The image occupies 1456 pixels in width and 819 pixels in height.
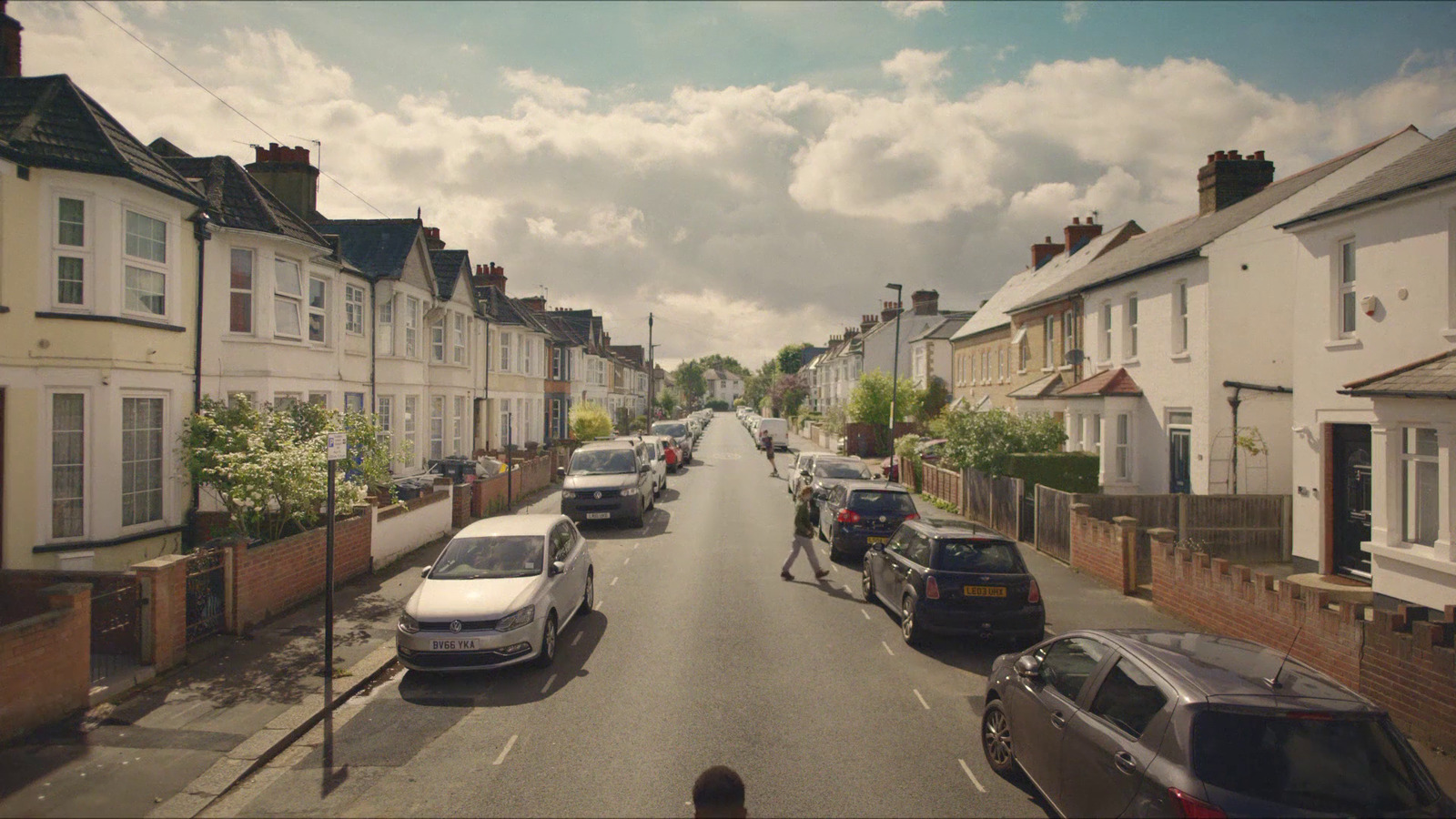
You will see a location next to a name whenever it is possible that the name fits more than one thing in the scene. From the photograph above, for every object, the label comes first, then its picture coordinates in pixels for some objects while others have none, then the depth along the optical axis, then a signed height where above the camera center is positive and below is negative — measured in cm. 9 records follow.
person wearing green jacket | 1441 -211
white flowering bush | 1138 -80
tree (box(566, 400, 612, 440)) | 3622 -29
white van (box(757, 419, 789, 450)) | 4759 -76
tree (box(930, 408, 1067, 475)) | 2136 -48
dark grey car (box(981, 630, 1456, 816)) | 417 -183
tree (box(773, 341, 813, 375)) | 14625 +1089
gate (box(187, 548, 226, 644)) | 948 -222
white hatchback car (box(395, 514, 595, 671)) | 879 -216
